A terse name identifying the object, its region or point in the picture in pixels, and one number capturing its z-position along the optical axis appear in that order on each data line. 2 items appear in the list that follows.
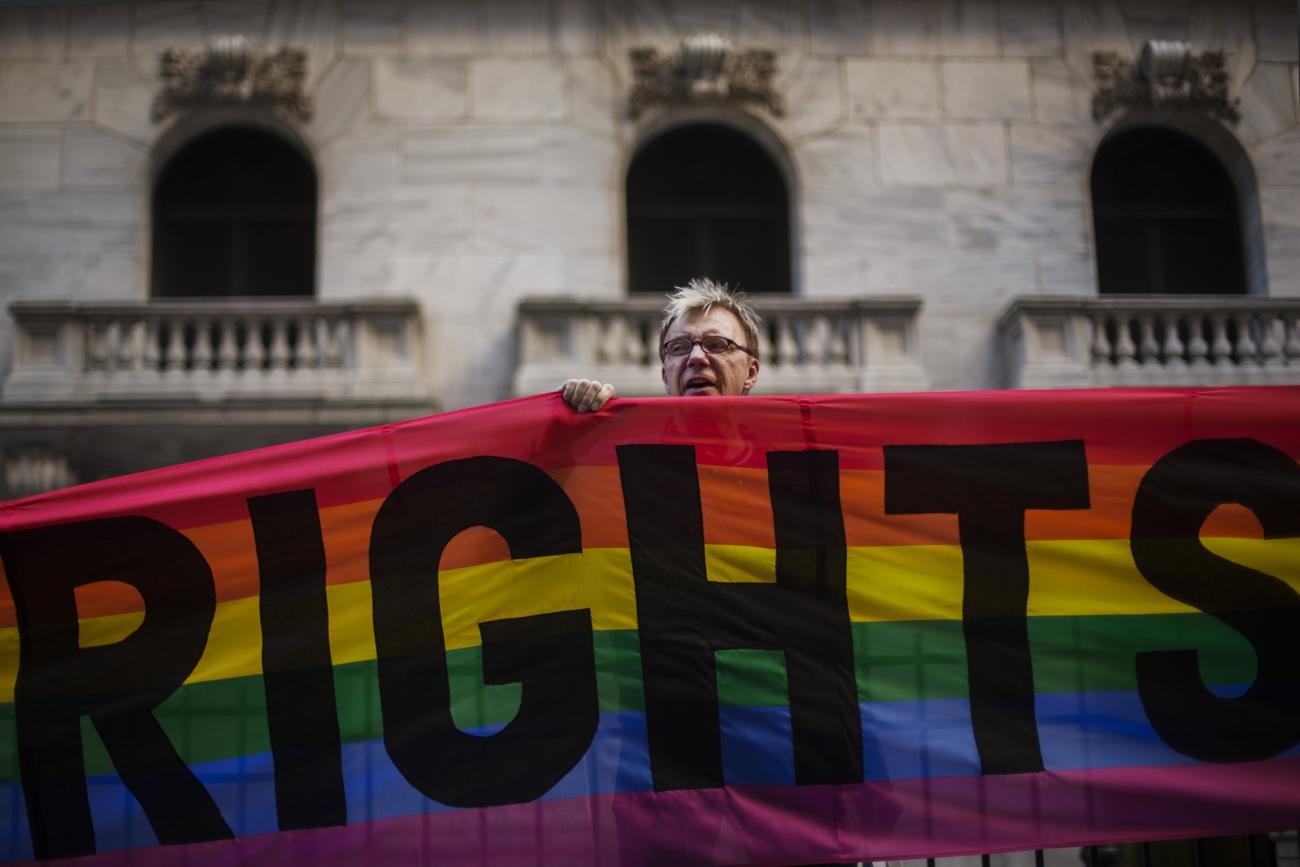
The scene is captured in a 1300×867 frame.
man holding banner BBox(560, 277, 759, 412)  4.25
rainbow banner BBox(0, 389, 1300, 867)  3.90
